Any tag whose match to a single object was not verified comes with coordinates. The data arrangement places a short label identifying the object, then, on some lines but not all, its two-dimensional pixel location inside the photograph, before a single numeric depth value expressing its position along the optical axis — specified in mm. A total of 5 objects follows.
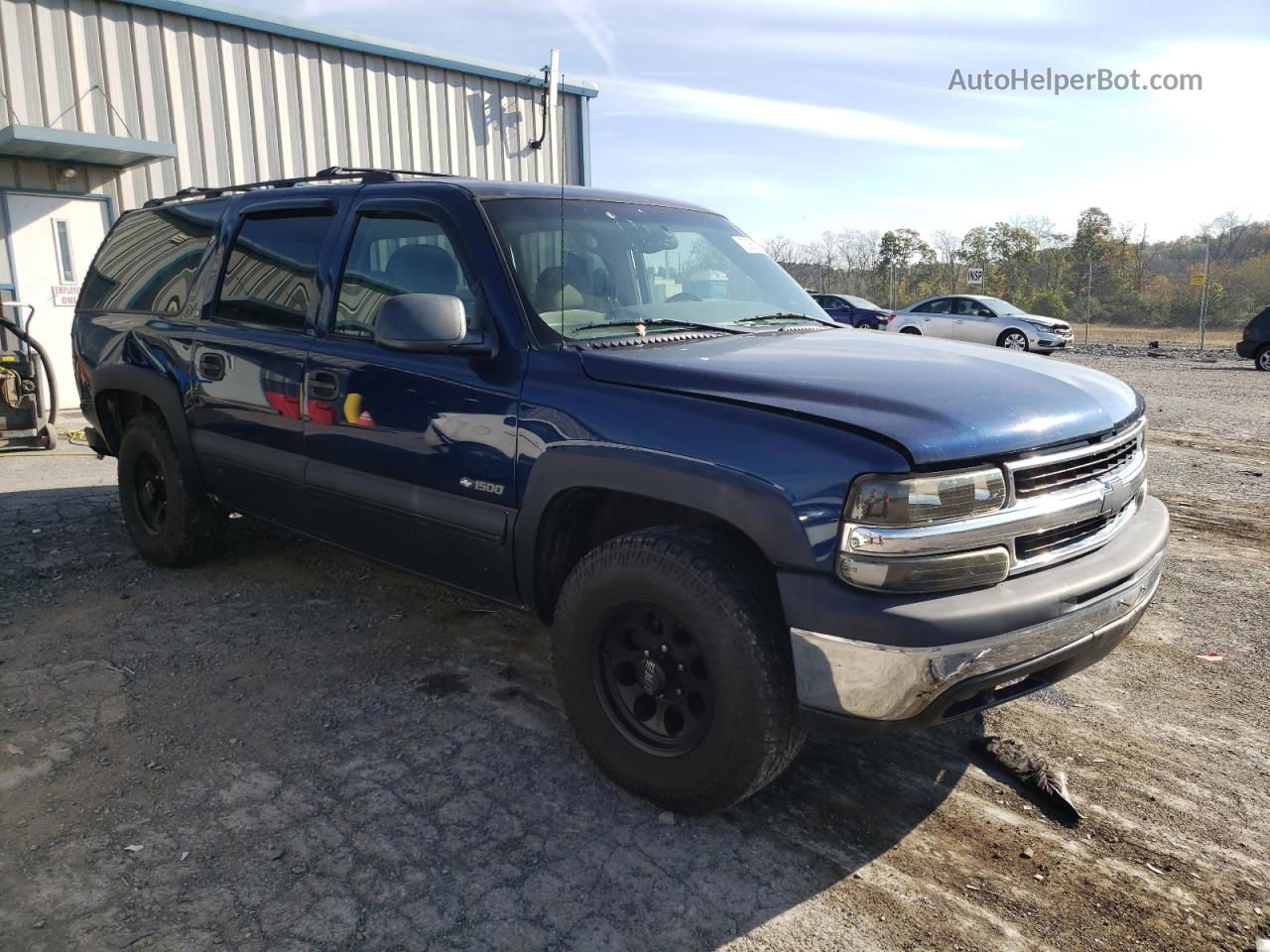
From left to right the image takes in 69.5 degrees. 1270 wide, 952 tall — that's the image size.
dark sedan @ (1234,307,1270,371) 17562
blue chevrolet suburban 2312
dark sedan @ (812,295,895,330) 21250
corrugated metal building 10094
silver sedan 20459
